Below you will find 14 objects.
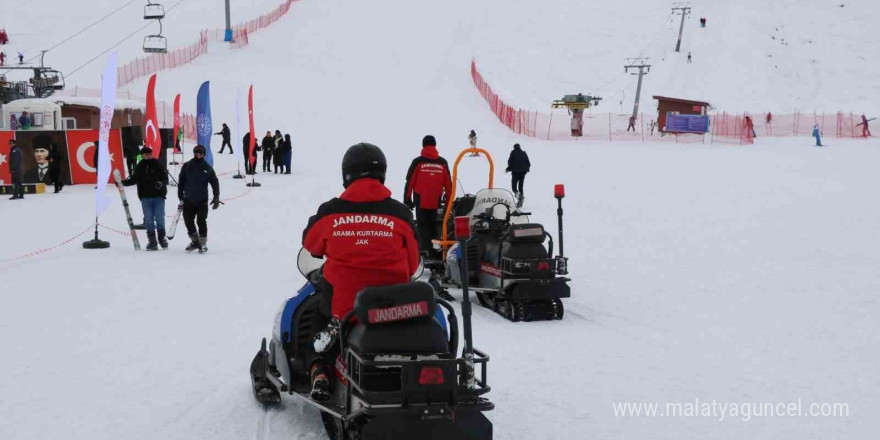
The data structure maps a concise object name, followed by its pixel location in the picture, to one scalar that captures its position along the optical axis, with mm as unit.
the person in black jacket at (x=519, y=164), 20297
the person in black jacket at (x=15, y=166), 20344
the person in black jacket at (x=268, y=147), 29266
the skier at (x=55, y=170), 22031
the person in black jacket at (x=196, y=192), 12516
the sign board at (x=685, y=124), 44250
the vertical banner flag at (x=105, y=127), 12180
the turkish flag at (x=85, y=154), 23312
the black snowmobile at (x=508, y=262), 8586
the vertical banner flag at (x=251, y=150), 25000
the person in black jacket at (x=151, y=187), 12828
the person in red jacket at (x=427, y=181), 10492
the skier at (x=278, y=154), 28517
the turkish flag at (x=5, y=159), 22281
